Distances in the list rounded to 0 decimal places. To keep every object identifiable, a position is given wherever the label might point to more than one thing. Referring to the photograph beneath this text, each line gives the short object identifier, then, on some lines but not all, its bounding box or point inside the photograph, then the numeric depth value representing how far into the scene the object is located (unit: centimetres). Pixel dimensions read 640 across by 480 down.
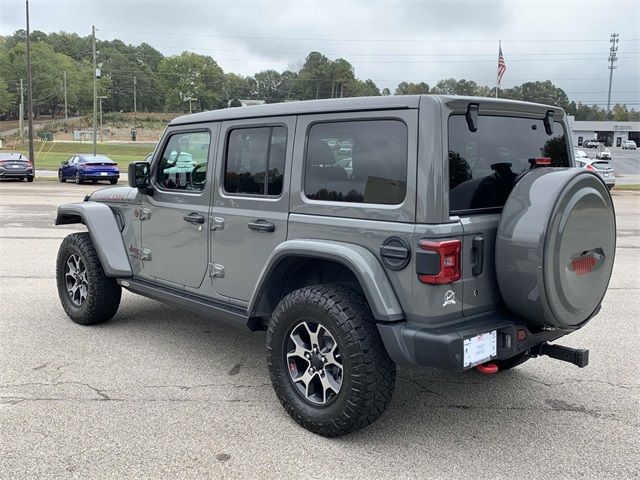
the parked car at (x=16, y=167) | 2603
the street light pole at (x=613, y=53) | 9575
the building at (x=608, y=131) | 10612
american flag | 2750
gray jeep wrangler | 298
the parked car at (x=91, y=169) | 2500
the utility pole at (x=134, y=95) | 14601
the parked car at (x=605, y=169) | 2430
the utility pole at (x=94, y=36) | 4372
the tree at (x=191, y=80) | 11662
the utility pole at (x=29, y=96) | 2900
